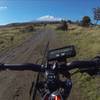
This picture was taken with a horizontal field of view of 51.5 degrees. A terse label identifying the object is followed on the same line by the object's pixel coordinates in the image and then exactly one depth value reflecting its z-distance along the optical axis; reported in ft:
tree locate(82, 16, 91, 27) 111.95
